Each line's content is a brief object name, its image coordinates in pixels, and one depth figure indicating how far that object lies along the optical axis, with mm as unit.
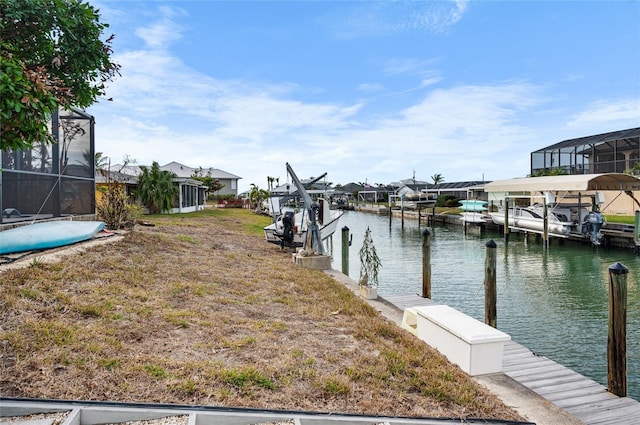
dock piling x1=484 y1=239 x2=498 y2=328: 7342
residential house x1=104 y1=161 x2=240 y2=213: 27278
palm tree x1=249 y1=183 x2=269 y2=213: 43562
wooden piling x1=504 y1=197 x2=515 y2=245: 25762
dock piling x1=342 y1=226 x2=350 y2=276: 12883
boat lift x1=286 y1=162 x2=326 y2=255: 12227
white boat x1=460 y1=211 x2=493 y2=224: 31859
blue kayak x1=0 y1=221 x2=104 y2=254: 6680
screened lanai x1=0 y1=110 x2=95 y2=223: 7711
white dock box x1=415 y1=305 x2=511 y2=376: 4684
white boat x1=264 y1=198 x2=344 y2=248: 15430
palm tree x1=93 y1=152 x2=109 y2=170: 16803
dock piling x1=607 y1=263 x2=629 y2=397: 5023
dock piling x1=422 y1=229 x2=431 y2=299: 9466
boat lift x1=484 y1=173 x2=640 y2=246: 19641
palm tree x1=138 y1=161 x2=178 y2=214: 26312
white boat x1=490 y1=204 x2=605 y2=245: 21641
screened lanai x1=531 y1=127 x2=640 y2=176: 34094
